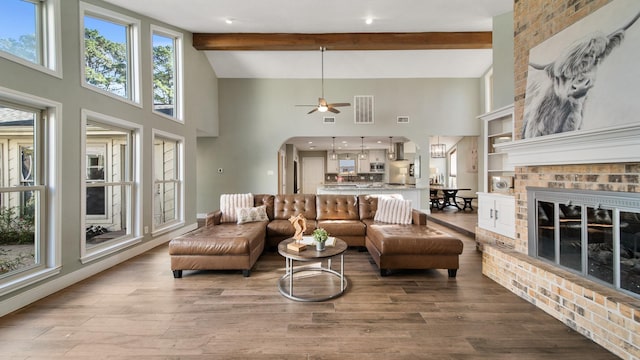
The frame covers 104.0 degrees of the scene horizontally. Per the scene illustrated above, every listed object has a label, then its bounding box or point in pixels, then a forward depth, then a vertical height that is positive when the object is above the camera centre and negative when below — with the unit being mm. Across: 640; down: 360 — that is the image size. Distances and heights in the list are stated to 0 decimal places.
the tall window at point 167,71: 4449 +2067
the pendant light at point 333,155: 11500 +1125
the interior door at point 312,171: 12055 +404
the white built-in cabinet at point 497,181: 3547 -55
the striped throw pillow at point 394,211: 3734 -504
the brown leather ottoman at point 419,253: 2820 -839
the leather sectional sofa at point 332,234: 2834 -769
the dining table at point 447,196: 7477 -552
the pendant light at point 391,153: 9414 +972
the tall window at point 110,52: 3166 +1813
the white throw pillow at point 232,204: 4052 -401
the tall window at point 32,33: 2303 +1469
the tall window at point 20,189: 2301 -70
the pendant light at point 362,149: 9197 +1381
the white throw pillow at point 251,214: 3918 -549
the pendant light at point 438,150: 9141 +1032
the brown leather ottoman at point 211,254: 2852 -844
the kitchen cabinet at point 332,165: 11758 +666
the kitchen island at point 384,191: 6359 -311
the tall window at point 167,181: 4426 -4
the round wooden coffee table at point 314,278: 2375 -1108
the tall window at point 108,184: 3166 -36
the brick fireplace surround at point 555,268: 1683 -817
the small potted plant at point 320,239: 2516 -603
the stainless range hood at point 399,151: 9552 +1061
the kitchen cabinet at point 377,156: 11445 +1045
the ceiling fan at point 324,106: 4762 +1429
